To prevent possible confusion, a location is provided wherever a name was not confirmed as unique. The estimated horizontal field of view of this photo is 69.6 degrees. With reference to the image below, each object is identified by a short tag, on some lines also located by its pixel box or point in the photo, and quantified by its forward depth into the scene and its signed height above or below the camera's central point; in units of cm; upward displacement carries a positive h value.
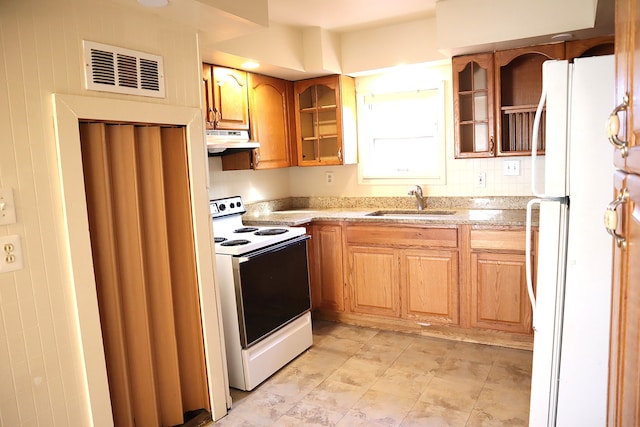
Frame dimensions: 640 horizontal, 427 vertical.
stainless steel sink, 392 -50
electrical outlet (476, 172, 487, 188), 385 -24
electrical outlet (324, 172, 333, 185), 455 -17
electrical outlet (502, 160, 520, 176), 371 -14
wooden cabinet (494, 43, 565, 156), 340 +40
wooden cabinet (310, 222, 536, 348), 324 -94
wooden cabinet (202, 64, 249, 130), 326 +49
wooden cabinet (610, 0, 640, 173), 77 +11
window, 404 +18
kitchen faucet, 404 -34
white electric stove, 280 -88
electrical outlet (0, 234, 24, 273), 165 -28
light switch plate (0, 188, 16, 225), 165 -11
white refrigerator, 185 -40
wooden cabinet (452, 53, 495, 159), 346 +37
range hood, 306 +17
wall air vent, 192 +44
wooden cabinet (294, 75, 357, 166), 409 +35
